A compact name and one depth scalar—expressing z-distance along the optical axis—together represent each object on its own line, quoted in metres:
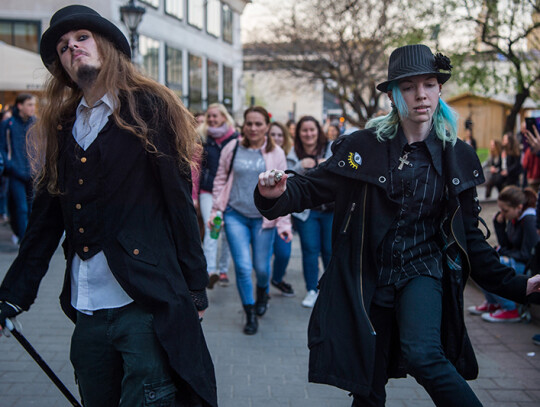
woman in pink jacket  5.32
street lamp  12.73
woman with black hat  2.65
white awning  11.55
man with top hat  2.19
